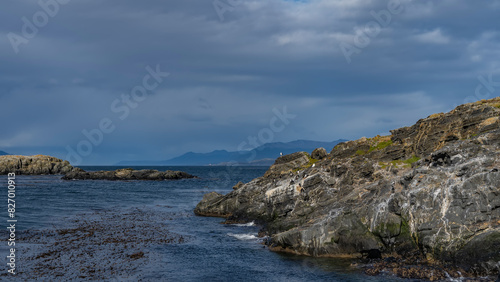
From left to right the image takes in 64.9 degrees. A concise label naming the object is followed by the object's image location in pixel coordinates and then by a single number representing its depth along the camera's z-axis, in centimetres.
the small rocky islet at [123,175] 17934
